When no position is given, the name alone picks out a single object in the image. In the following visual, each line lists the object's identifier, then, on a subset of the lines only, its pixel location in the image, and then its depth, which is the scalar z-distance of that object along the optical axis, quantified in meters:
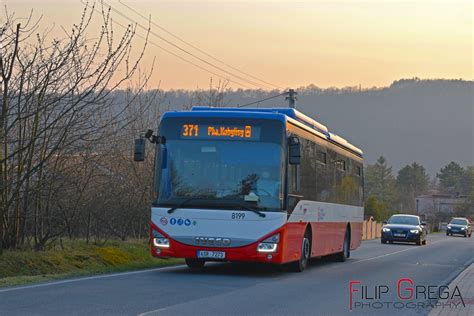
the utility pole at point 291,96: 43.97
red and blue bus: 17.89
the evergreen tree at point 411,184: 171.75
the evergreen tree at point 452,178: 177.88
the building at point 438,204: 148.75
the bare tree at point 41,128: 18.52
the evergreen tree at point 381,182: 158.88
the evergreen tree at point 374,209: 88.40
